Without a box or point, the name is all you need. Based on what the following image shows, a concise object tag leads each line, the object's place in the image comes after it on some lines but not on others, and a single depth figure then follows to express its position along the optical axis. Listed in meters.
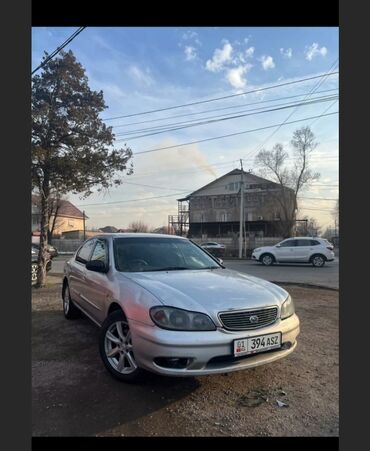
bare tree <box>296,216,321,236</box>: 41.44
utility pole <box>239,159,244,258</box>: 27.79
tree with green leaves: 9.12
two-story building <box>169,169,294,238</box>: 40.62
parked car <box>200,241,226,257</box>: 29.23
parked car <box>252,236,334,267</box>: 18.12
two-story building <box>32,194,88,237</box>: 55.46
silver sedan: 2.77
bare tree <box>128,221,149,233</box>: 61.95
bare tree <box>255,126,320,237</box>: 39.56
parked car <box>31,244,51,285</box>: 10.23
